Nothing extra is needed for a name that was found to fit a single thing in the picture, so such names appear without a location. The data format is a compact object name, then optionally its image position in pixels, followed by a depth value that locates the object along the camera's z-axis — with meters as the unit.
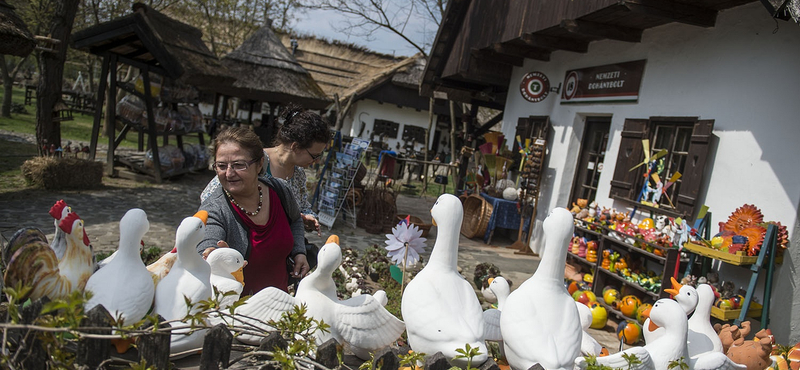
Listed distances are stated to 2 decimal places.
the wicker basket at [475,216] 7.87
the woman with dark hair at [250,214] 2.09
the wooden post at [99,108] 8.39
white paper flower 1.98
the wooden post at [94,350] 1.15
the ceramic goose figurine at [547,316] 1.48
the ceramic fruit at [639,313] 4.26
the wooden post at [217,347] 1.26
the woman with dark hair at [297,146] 2.82
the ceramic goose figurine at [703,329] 1.91
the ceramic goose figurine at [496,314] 1.78
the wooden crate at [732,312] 3.80
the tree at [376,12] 13.84
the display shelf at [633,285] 4.50
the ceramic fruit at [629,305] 4.62
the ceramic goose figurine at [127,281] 1.29
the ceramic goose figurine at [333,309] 1.54
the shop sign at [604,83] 5.81
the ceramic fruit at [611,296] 4.91
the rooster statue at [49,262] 1.30
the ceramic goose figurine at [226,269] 1.58
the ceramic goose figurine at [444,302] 1.50
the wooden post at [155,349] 1.22
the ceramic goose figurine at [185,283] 1.38
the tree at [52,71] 7.87
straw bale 7.25
